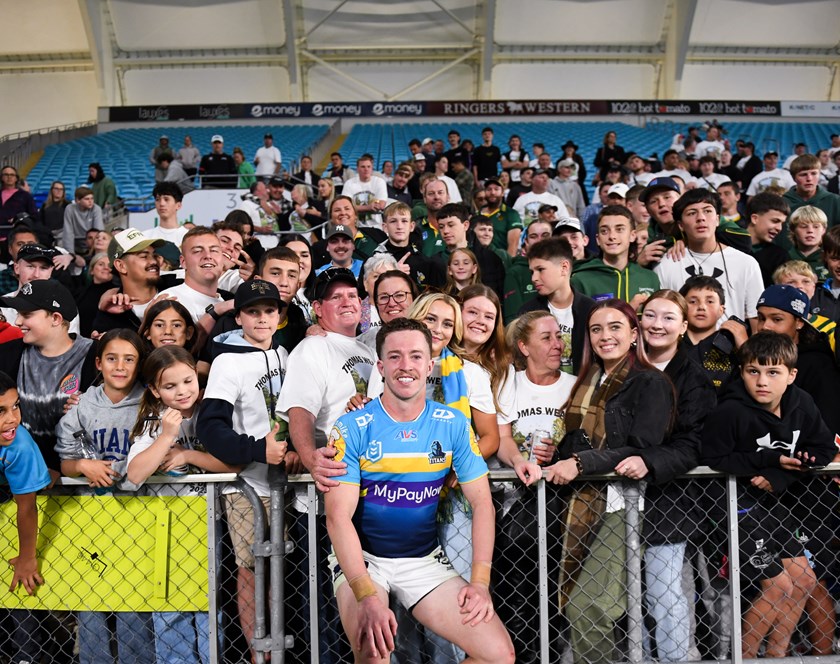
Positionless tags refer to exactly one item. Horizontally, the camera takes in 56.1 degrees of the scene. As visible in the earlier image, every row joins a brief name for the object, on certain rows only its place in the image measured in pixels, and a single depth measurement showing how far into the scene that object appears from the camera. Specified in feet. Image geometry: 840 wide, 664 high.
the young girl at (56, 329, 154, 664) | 11.19
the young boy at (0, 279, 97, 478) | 12.64
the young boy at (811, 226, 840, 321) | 14.85
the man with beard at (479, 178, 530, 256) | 24.12
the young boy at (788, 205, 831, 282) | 17.22
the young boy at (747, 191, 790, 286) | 17.61
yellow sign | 10.99
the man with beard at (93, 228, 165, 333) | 15.07
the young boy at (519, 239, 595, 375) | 14.26
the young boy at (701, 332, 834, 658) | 11.21
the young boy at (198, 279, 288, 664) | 10.94
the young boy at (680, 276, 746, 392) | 13.44
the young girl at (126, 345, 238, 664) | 10.80
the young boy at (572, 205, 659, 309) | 16.05
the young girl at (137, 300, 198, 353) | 13.24
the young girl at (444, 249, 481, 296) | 16.47
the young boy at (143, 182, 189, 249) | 20.06
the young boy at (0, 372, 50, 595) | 10.80
